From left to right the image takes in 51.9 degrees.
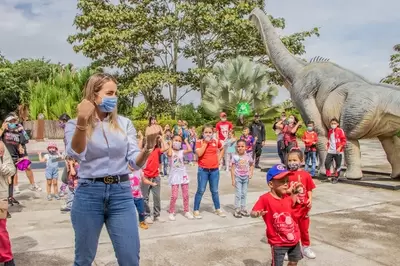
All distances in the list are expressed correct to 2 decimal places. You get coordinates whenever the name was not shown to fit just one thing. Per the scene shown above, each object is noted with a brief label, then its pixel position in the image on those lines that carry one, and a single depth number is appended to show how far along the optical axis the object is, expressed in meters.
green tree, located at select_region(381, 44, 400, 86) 30.55
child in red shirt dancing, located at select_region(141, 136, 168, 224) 5.51
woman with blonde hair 2.38
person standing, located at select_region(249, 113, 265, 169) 11.51
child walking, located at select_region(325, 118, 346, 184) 8.49
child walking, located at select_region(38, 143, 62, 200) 6.92
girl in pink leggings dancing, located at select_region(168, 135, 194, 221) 5.75
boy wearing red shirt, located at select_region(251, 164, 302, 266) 3.16
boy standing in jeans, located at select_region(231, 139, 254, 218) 5.72
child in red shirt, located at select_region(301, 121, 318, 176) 9.53
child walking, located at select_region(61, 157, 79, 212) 6.07
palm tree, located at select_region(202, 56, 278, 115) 27.42
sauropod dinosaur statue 8.31
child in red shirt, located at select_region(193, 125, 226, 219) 5.78
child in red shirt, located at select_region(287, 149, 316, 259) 3.76
